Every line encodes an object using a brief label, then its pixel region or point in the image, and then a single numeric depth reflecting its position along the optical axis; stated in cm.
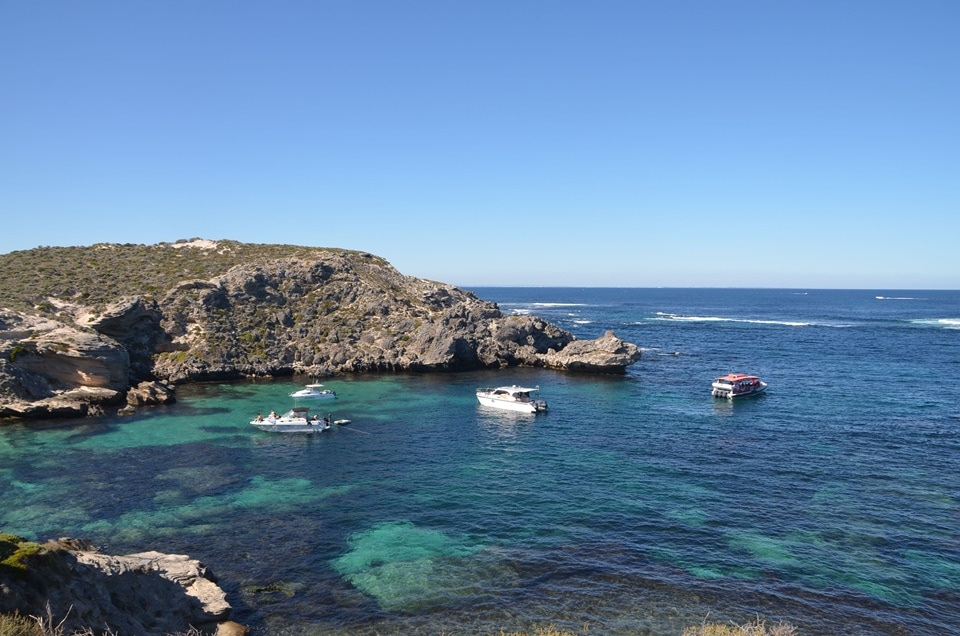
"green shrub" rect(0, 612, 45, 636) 1544
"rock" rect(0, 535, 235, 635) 1845
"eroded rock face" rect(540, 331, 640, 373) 8925
